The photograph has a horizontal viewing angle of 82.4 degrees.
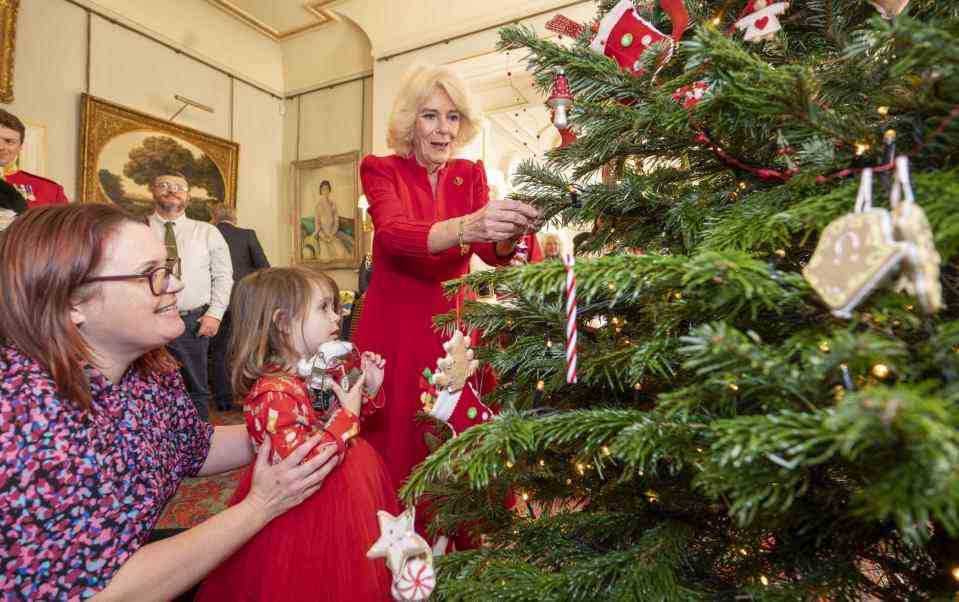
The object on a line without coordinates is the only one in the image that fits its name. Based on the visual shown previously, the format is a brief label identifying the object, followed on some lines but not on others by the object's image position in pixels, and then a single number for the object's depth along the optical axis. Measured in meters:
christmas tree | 0.39
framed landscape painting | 5.35
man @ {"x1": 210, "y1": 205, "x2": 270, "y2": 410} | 4.51
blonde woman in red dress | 1.50
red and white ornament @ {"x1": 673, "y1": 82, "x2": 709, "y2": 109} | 0.70
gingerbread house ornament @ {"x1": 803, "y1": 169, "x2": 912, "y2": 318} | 0.37
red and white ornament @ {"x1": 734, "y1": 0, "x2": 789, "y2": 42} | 0.75
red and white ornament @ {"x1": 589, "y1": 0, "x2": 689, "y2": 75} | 0.82
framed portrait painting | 6.86
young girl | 1.18
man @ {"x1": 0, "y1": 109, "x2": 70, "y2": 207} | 2.83
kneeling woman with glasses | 0.79
